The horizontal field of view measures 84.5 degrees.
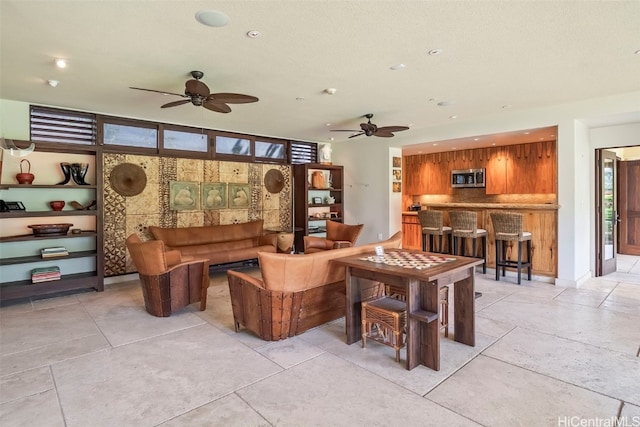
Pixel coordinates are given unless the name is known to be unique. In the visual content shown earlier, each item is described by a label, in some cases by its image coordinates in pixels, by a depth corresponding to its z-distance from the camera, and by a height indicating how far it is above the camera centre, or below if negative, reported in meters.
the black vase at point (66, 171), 5.07 +0.63
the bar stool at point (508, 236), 5.41 -0.40
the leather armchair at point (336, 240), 6.37 -0.51
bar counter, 5.56 -0.33
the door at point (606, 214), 5.90 -0.07
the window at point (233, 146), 6.97 +1.37
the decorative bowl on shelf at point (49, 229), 4.86 -0.20
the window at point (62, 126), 5.11 +1.34
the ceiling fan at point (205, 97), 3.53 +1.22
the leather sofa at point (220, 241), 5.93 -0.50
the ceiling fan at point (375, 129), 5.48 +1.30
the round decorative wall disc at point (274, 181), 7.63 +0.70
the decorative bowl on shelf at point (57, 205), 5.01 +0.14
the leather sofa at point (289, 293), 3.18 -0.77
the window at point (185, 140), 6.31 +1.36
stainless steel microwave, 8.44 +0.81
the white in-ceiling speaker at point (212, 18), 2.59 +1.48
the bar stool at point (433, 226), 6.45 -0.27
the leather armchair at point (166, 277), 3.96 -0.75
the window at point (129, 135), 5.68 +1.32
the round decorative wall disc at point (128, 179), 5.66 +0.58
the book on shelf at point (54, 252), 4.90 -0.52
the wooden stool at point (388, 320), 2.92 -0.94
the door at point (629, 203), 7.46 +0.14
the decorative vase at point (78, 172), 5.14 +0.63
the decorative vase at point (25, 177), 4.75 +0.52
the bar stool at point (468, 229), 5.92 -0.31
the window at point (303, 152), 8.23 +1.46
